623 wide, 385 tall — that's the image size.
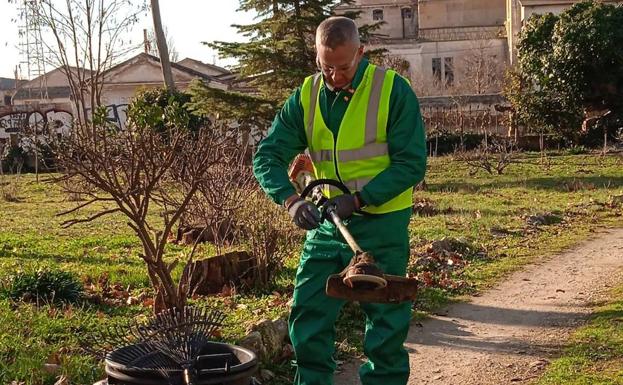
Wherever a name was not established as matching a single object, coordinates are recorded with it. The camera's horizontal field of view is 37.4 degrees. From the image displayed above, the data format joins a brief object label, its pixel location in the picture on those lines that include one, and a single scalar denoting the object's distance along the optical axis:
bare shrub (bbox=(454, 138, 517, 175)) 22.46
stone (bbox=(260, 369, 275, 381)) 6.10
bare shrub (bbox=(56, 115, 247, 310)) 6.70
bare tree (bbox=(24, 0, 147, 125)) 26.77
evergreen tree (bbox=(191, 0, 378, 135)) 20.38
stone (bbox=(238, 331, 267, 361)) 6.27
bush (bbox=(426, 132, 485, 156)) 28.36
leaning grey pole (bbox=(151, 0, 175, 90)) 29.64
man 4.52
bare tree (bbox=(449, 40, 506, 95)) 43.56
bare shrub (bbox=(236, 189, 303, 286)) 8.88
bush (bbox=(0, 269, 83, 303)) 8.07
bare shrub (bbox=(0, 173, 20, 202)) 21.67
